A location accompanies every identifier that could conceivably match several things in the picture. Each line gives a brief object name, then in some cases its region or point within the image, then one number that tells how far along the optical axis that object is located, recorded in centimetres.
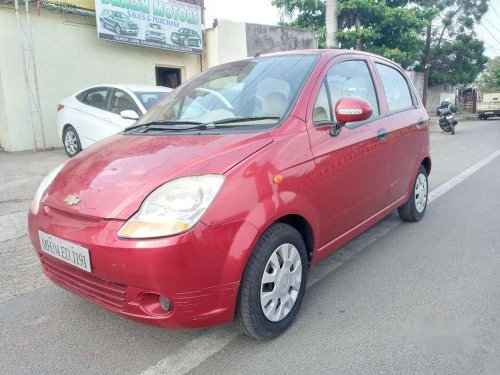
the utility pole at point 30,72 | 916
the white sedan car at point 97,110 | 728
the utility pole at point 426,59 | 2230
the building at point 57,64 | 920
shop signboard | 1038
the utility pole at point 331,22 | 1491
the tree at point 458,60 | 2472
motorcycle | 1534
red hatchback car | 204
